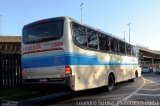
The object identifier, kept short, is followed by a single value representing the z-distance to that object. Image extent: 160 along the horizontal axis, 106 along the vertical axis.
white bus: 6.82
